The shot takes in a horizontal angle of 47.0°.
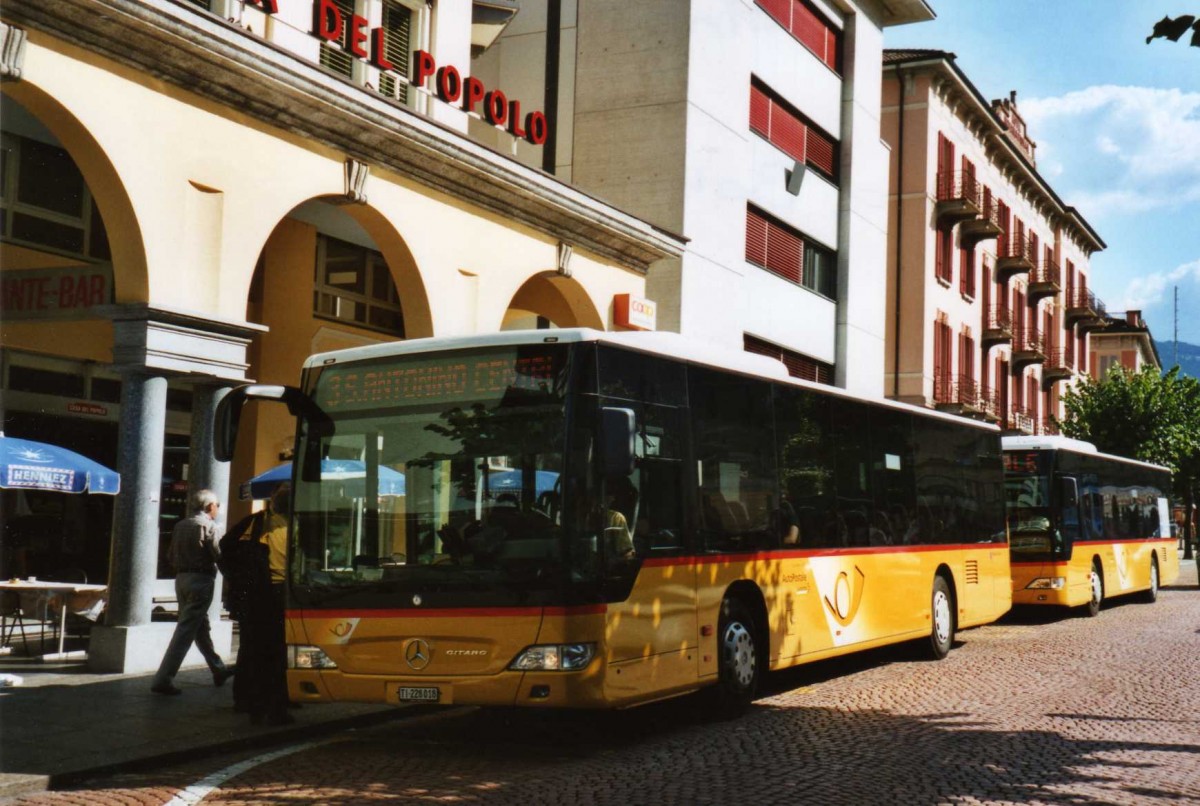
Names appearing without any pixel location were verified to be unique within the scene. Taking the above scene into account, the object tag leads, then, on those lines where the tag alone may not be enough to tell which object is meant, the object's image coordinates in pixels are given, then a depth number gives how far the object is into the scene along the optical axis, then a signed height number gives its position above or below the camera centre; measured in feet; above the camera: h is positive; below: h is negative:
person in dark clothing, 32.53 -1.75
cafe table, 42.98 -2.55
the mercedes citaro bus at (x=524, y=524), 27.50 +0.07
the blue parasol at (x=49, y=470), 40.14 +1.33
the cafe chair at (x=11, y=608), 43.34 -2.95
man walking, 35.83 -1.58
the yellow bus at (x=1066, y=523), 65.10 +0.90
